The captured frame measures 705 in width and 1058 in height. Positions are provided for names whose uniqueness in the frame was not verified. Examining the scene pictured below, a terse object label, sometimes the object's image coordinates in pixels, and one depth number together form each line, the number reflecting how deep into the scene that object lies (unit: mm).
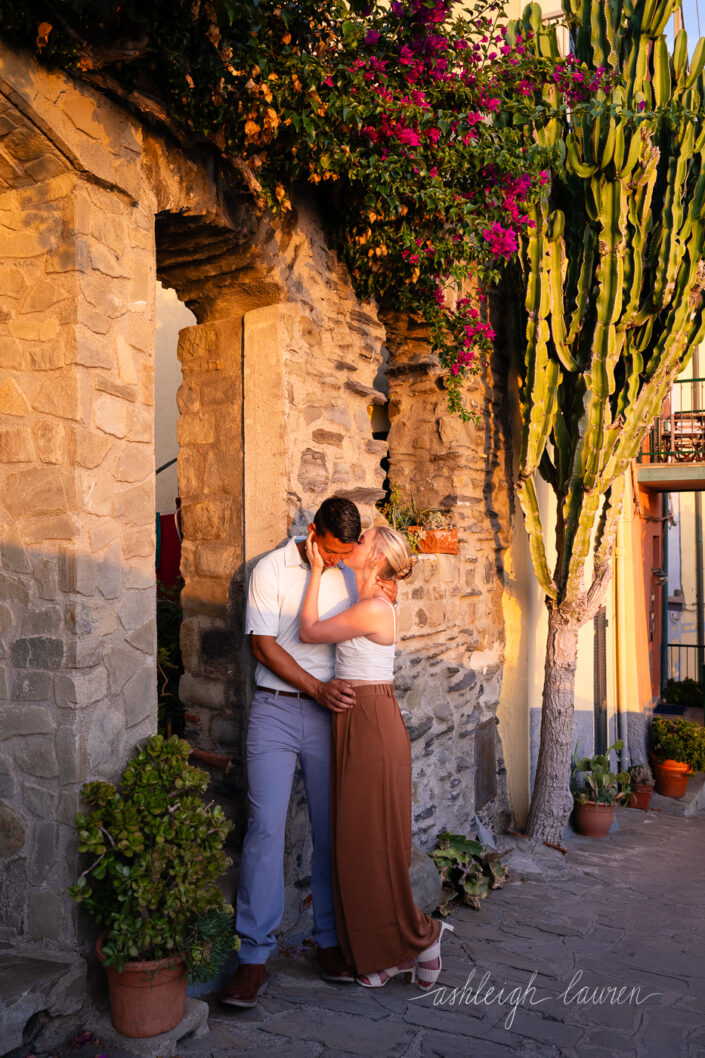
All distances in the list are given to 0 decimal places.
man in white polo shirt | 3080
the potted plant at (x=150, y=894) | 2535
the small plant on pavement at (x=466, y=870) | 4363
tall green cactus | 5336
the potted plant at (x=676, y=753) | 7641
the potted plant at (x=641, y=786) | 7387
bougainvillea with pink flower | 2529
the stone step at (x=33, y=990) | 2371
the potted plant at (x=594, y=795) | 6293
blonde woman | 3158
